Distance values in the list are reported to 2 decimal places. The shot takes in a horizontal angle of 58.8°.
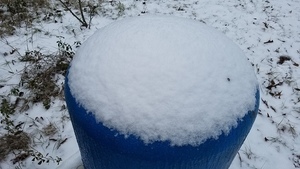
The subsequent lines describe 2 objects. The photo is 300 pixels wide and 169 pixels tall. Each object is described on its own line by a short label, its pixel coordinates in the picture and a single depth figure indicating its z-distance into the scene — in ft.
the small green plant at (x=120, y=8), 12.06
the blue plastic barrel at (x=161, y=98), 3.32
